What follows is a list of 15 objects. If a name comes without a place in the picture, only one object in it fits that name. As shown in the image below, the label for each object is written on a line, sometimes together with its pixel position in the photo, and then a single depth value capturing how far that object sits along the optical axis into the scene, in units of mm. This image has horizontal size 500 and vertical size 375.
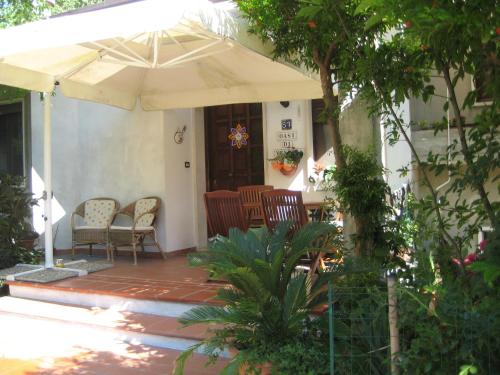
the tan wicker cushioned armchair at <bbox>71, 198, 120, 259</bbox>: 7027
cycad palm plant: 3209
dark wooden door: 7832
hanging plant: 7219
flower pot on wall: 7242
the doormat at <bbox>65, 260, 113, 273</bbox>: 6207
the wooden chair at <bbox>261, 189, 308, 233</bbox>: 4719
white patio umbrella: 4004
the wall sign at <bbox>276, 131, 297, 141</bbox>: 7344
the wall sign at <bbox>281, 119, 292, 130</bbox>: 7375
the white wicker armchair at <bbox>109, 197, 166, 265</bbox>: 6809
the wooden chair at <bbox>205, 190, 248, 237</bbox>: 5312
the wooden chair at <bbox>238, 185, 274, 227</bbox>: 5875
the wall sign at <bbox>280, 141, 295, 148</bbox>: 7348
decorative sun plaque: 7906
